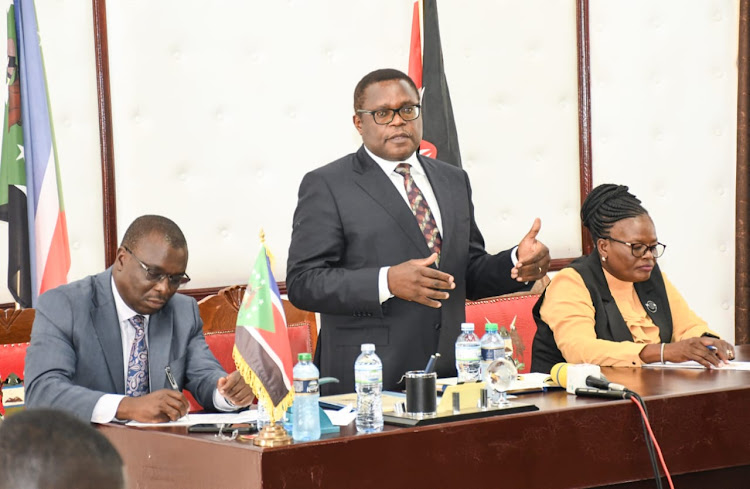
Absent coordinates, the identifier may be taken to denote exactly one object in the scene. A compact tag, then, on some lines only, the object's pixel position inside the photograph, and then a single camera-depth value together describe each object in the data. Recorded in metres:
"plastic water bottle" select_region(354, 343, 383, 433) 4.74
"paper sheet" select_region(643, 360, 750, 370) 6.34
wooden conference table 4.42
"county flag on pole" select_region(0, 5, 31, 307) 8.12
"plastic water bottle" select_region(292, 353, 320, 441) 4.55
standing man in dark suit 6.08
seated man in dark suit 5.52
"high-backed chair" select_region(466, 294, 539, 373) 7.95
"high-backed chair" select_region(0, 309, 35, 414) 7.98
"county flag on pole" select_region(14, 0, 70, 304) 8.16
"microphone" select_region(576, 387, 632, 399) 5.32
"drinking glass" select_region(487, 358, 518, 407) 5.33
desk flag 4.71
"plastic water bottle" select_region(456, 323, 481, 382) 5.45
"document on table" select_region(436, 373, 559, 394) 5.69
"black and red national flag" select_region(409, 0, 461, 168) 9.48
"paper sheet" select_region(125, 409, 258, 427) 5.12
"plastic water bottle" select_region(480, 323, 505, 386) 5.64
